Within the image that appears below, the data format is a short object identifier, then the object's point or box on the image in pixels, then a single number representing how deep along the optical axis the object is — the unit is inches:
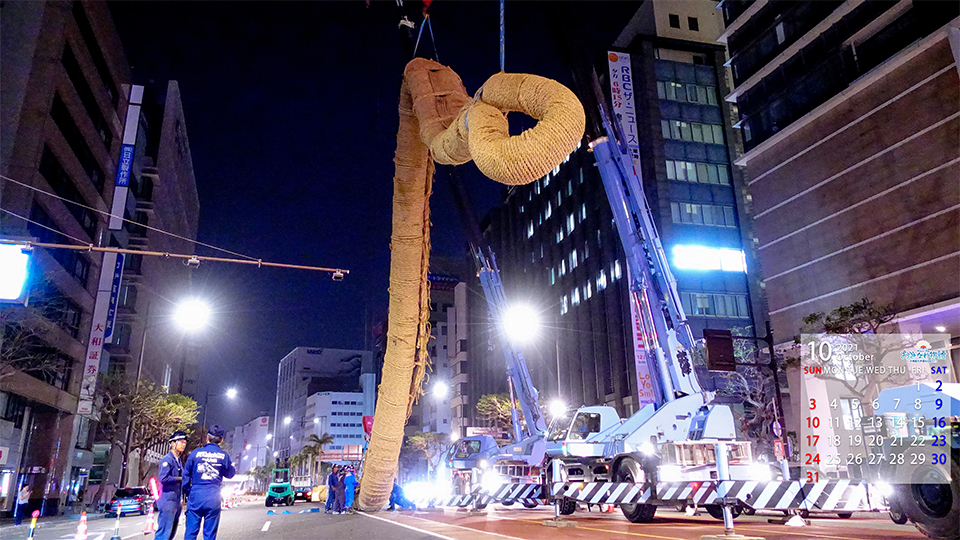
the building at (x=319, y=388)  6963.6
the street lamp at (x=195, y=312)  937.5
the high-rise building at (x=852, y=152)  1210.0
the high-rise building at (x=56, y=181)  1298.0
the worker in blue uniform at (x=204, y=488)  340.8
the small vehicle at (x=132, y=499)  1192.7
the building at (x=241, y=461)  7015.8
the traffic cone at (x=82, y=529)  440.0
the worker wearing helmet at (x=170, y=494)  366.6
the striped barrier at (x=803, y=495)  374.9
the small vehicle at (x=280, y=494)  1453.0
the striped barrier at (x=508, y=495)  692.7
